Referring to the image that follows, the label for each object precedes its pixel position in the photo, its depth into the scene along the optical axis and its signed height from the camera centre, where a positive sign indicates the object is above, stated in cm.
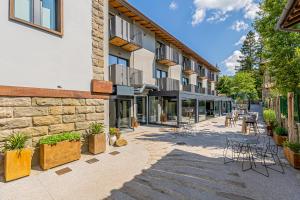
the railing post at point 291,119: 587 -60
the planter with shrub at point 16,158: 399 -127
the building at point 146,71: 1081 +261
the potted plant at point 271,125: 960 -128
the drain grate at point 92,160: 533 -178
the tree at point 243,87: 3041 +252
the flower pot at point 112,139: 728 -153
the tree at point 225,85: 3315 +333
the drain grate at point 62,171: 448 -177
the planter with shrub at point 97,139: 608 -128
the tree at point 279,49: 802 +243
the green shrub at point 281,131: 729 -123
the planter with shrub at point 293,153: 480 -146
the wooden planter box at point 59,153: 468 -142
